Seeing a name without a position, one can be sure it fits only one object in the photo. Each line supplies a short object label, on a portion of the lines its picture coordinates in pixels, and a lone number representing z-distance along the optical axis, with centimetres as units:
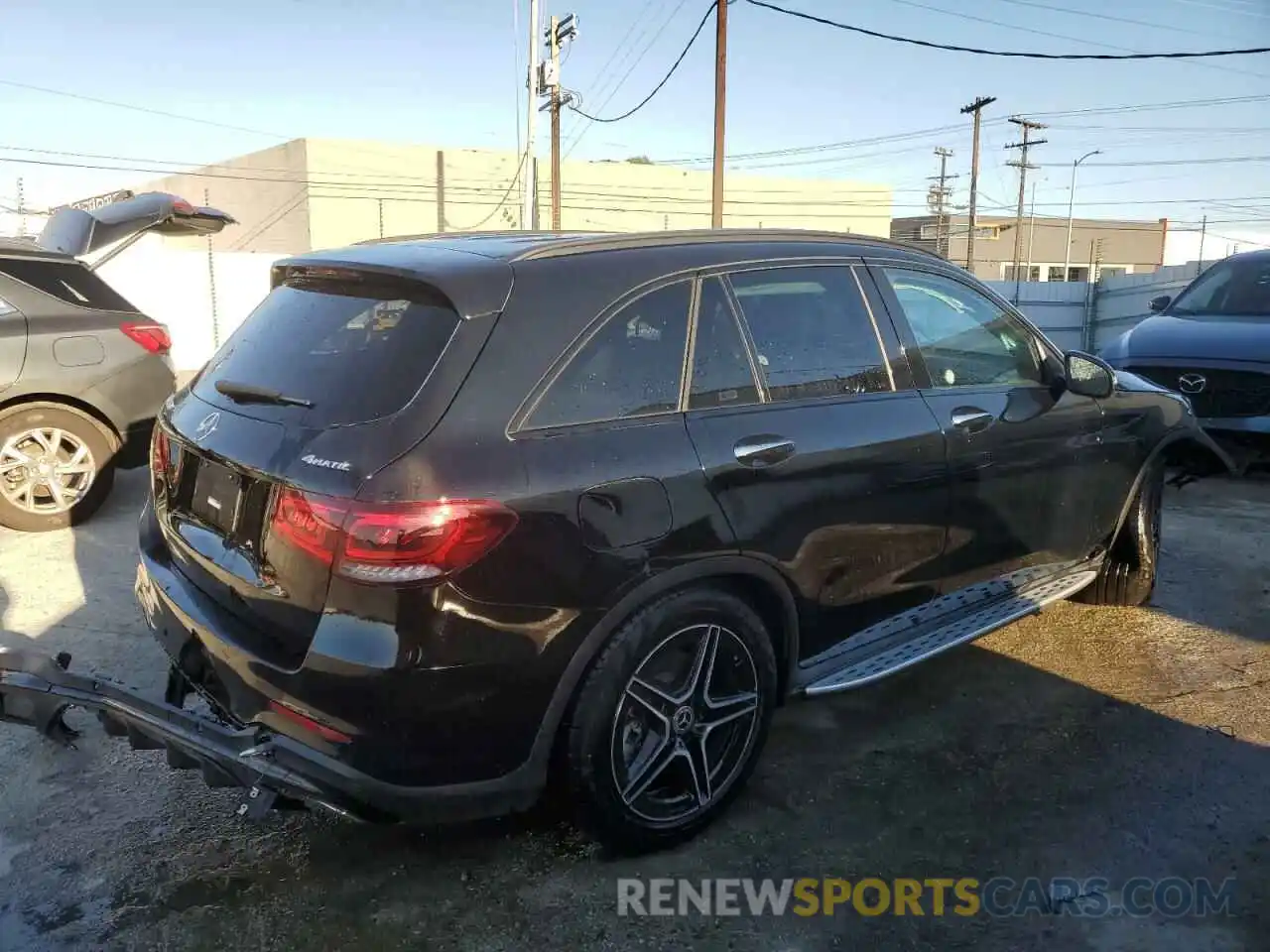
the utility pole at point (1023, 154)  5203
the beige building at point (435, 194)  3525
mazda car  704
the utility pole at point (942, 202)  5775
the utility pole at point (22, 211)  1930
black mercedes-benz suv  238
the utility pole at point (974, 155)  4276
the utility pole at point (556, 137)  2723
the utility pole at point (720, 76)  2133
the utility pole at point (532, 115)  2506
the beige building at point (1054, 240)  6172
